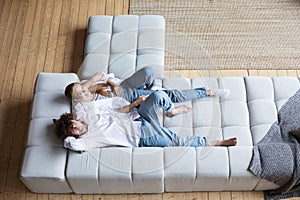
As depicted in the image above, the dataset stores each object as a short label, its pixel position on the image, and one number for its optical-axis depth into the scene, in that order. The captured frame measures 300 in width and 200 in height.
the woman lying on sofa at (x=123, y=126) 2.09
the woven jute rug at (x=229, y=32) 2.72
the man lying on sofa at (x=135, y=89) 2.29
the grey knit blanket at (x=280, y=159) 2.05
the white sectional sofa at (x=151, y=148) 2.05
